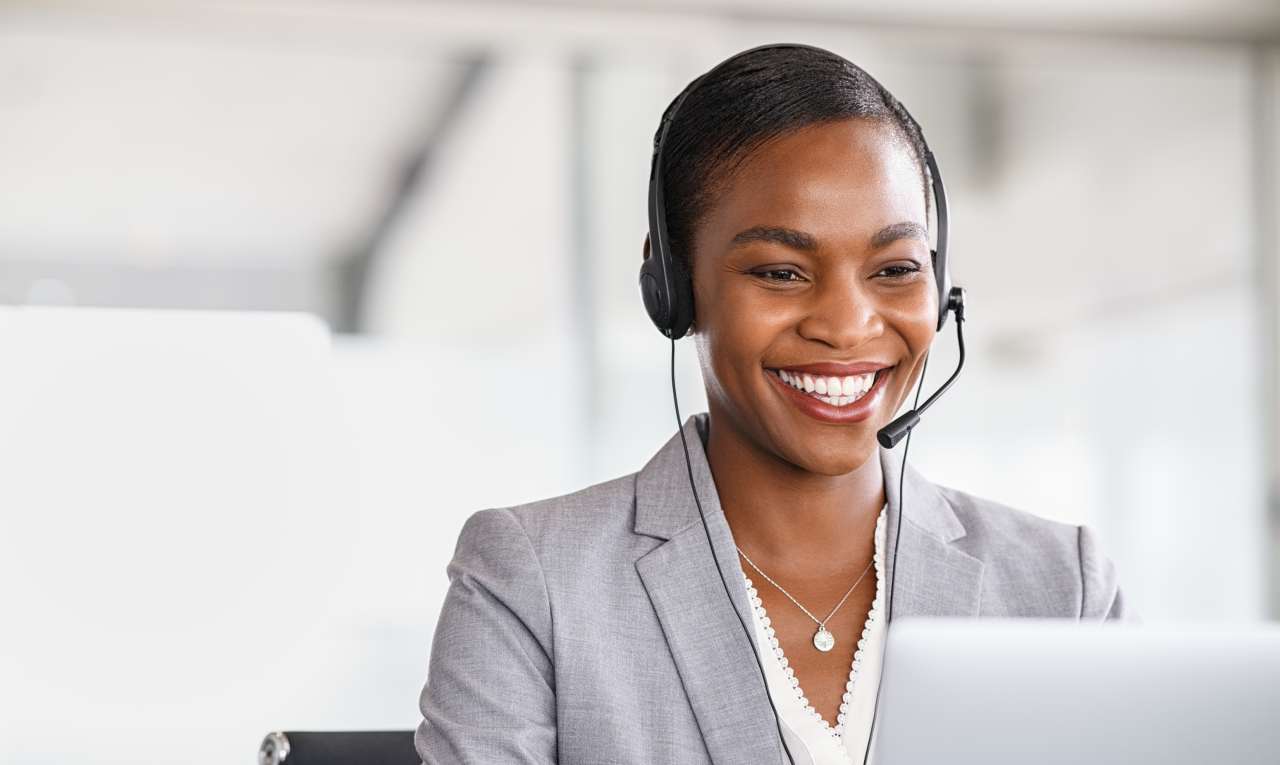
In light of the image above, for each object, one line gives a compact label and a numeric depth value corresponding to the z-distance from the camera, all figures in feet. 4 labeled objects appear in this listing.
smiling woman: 6.93
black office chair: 7.27
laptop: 5.98
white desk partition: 11.77
